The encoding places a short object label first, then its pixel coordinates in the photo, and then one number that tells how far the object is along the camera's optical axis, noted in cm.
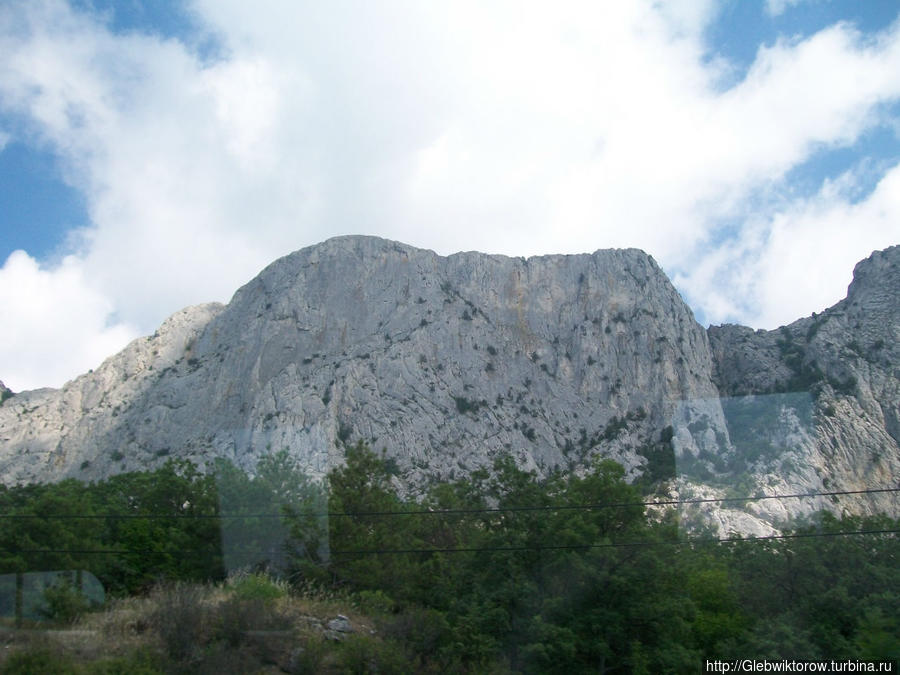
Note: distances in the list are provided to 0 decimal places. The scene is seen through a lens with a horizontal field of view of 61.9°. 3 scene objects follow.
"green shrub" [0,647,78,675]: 1459
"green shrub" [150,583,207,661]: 1677
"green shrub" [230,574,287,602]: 1914
